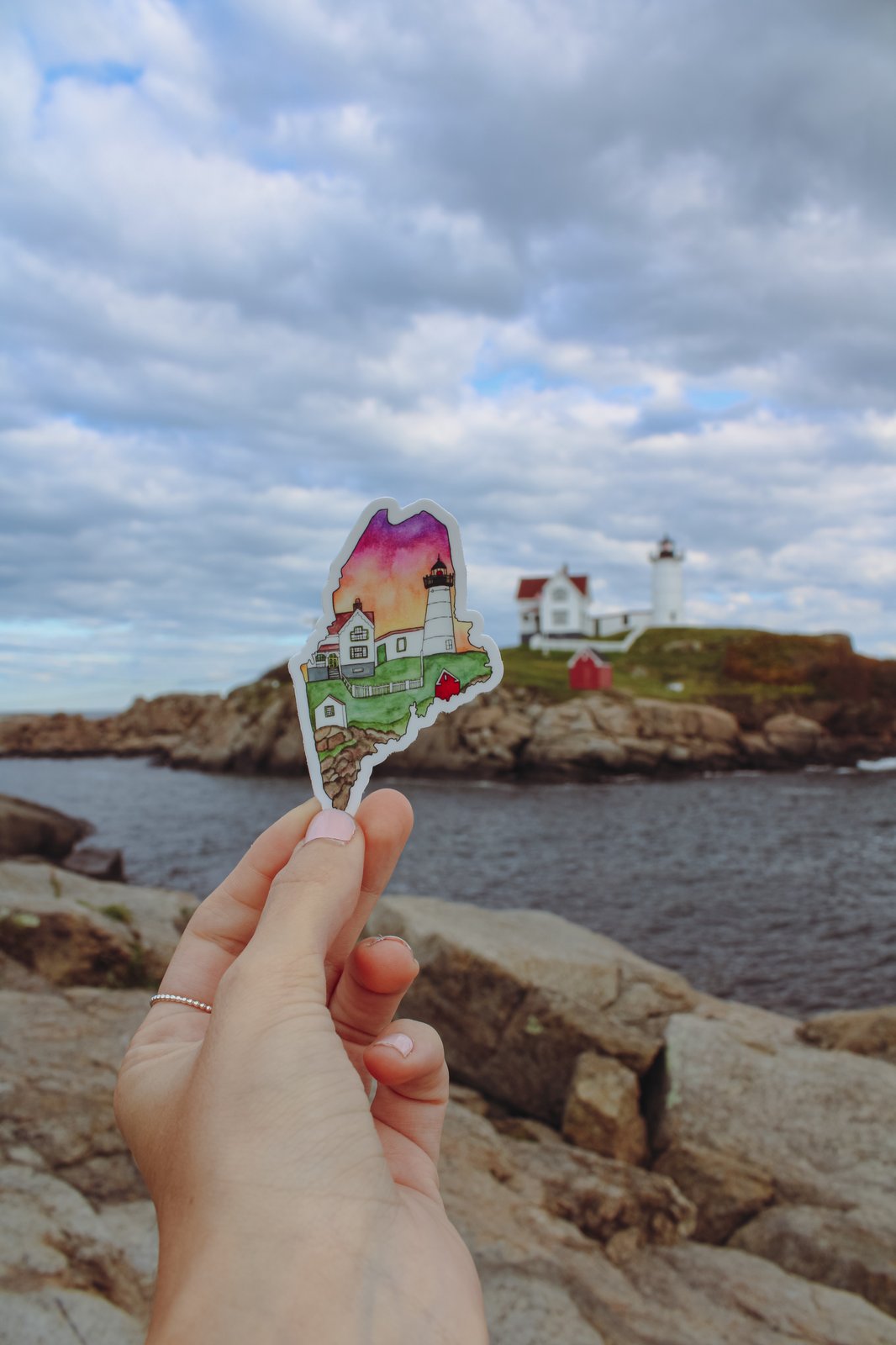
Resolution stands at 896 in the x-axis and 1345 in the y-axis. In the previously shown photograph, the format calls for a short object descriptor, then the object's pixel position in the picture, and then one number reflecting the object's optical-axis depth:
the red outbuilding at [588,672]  70.06
